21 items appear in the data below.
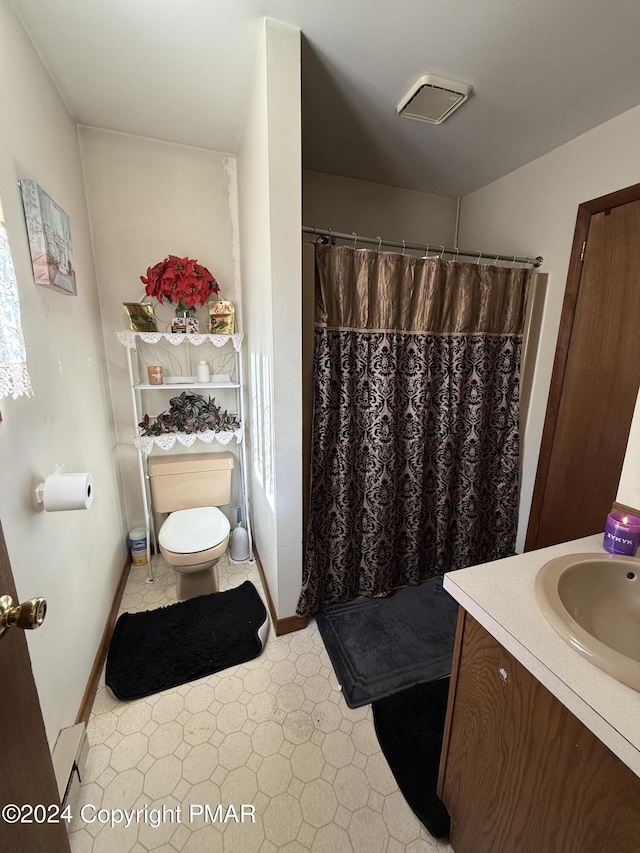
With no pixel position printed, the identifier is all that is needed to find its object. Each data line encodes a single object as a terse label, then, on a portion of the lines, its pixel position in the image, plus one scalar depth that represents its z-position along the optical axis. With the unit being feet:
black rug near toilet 4.92
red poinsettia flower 6.23
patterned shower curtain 5.32
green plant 6.81
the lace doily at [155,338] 6.03
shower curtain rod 5.04
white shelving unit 6.25
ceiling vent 4.63
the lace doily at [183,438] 6.48
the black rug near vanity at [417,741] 3.57
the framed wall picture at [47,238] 3.84
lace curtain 2.58
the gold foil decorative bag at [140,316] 6.19
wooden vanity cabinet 1.92
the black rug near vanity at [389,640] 4.97
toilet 5.81
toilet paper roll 3.57
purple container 3.16
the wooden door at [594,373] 5.25
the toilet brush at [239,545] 7.43
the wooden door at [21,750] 1.98
